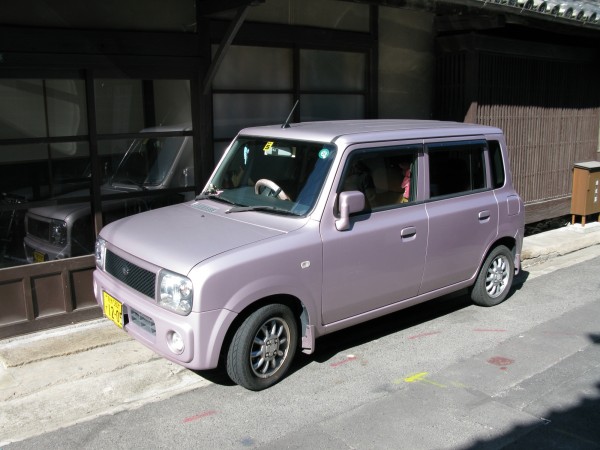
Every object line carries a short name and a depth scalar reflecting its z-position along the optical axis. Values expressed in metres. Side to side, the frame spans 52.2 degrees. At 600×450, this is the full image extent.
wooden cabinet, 10.45
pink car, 4.08
